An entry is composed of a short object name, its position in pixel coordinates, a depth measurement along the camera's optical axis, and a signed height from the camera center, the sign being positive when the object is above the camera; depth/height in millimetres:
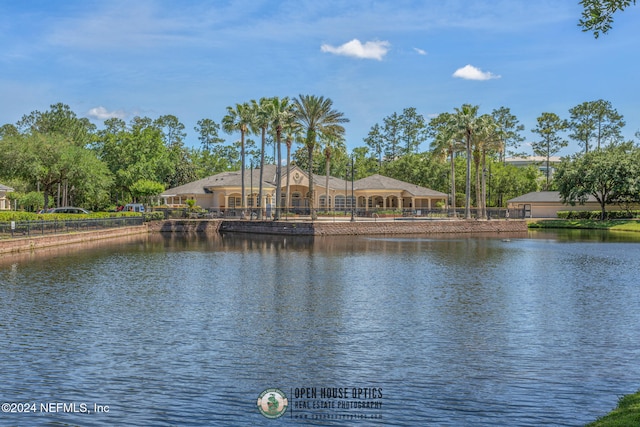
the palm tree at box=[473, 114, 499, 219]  66750 +8849
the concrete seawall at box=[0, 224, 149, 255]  35562 -1820
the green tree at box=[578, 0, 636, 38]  9766 +3473
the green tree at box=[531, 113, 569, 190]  101338 +14270
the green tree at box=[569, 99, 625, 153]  100331 +15914
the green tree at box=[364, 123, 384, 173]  113375 +14344
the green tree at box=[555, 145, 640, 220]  73375 +4309
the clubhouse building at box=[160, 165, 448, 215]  78250 +2938
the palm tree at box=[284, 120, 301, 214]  63312 +9612
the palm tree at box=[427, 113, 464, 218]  69375 +9142
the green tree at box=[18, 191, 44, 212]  67875 +1947
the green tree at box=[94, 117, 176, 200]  81688 +8630
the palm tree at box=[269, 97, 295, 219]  61875 +10417
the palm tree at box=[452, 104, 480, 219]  66500 +10277
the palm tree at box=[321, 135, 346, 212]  73088 +9032
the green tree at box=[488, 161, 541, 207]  94438 +4705
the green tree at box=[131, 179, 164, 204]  74375 +3451
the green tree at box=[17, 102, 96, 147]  95312 +15849
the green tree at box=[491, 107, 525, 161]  107312 +17350
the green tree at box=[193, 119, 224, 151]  116500 +16962
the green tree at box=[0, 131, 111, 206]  54625 +5352
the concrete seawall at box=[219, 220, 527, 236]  57466 -1658
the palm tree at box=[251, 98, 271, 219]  63625 +10675
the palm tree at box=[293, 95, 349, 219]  61812 +10636
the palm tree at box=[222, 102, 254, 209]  66125 +11157
